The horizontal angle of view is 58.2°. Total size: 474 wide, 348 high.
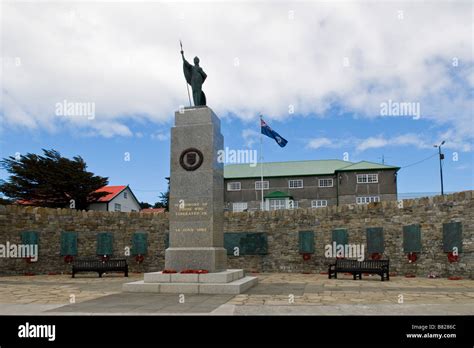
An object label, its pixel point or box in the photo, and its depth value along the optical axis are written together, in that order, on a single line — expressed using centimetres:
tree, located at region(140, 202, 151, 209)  6168
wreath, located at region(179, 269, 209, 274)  1184
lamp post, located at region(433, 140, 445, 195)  3603
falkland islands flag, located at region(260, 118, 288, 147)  2689
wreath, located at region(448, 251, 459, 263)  1545
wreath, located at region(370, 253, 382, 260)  1756
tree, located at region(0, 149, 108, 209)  3491
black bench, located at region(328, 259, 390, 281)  1486
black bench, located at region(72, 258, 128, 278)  1700
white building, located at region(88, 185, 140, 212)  4156
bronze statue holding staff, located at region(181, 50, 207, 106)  1381
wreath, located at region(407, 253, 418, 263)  1659
